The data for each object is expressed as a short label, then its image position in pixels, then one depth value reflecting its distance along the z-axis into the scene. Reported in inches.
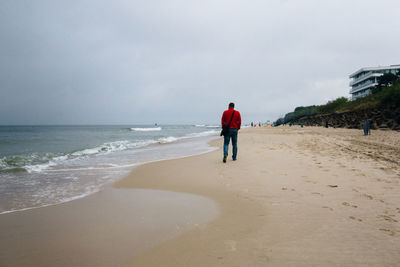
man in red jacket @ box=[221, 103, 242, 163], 286.2
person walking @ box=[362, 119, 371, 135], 596.6
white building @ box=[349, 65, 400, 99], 2316.7
